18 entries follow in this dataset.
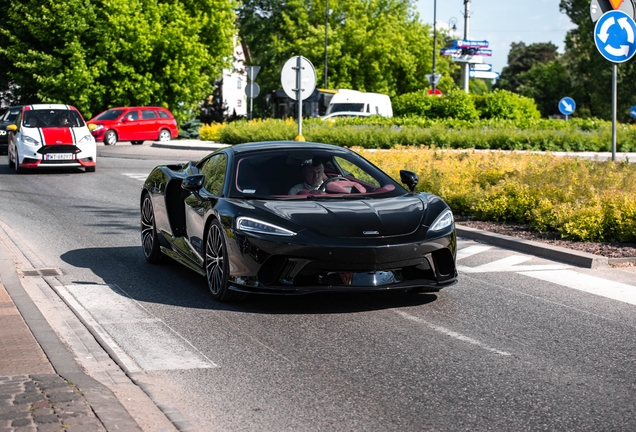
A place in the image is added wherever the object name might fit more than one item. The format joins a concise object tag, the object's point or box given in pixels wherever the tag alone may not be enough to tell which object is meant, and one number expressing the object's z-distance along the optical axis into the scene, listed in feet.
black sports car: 24.54
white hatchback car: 76.07
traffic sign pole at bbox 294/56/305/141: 68.03
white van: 154.92
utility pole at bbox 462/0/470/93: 183.65
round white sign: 67.97
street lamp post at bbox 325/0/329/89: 205.23
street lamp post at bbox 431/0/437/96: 211.00
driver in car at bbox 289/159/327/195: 27.96
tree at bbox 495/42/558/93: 466.70
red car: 132.98
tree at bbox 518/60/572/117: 358.84
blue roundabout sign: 41.55
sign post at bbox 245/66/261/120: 120.80
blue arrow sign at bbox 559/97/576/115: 118.62
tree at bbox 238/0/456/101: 220.64
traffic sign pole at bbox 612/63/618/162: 42.30
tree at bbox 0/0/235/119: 145.07
